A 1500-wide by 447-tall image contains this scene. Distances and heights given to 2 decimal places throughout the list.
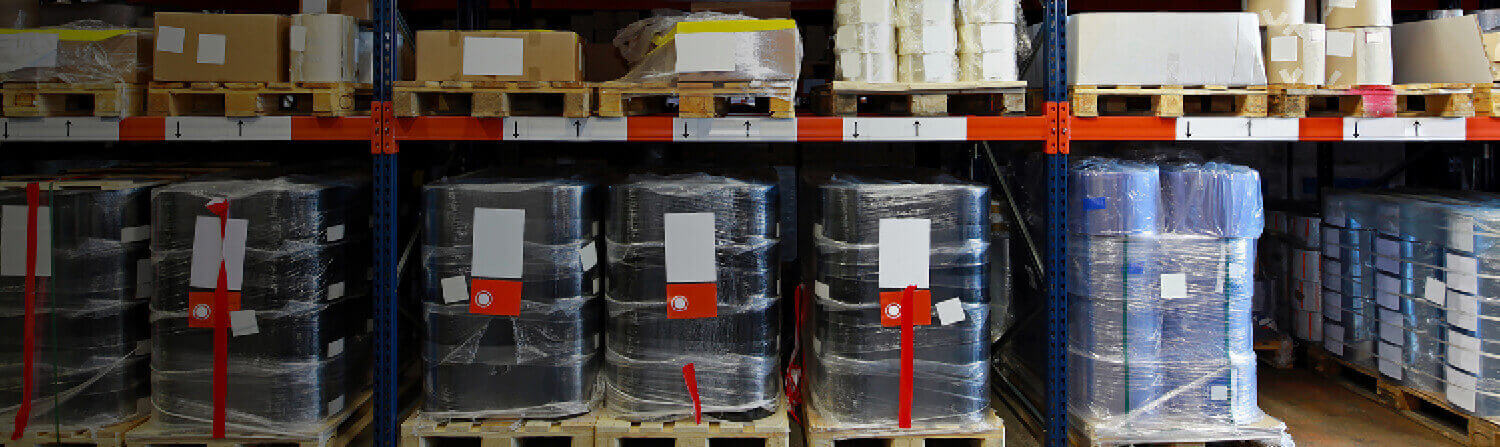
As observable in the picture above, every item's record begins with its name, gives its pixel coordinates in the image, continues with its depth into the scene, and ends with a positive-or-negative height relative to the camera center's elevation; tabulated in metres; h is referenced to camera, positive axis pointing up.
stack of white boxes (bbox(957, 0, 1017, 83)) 3.90 +0.82
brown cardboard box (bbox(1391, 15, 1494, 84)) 4.10 +0.83
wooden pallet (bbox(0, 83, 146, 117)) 3.81 +0.55
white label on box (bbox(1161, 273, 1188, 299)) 3.78 -0.31
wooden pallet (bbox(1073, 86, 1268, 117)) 3.76 +0.54
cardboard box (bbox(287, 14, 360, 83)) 3.86 +0.78
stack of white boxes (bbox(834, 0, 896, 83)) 3.87 +0.80
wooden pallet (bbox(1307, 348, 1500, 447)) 4.06 -1.00
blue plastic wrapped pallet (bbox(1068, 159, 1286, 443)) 3.77 -0.37
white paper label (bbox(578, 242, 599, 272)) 3.73 -0.17
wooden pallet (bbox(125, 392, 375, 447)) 3.73 -0.97
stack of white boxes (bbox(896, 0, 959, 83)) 3.89 +0.81
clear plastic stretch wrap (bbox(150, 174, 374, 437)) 3.70 -0.38
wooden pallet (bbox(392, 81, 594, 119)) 3.67 +0.54
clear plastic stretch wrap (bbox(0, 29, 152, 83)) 3.88 +0.76
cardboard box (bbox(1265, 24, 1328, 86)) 3.96 +0.76
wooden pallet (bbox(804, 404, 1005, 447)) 3.67 -0.95
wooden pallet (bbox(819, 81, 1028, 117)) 3.78 +0.56
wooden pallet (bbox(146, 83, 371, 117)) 3.75 +0.55
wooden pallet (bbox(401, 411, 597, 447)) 3.68 -0.93
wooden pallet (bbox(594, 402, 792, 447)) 3.66 -0.93
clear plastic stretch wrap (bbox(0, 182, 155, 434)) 3.82 -0.41
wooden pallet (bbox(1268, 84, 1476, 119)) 3.83 +0.54
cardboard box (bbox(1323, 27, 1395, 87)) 4.04 +0.76
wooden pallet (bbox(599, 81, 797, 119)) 3.66 +0.54
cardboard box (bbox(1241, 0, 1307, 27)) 4.11 +1.00
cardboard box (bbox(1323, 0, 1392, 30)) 4.11 +0.99
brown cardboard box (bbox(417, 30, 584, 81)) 3.74 +0.72
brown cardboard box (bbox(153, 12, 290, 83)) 3.82 +0.77
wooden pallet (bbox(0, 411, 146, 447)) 3.77 -0.98
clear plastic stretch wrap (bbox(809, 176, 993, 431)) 3.62 -0.40
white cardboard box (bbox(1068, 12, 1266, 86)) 3.82 +0.76
